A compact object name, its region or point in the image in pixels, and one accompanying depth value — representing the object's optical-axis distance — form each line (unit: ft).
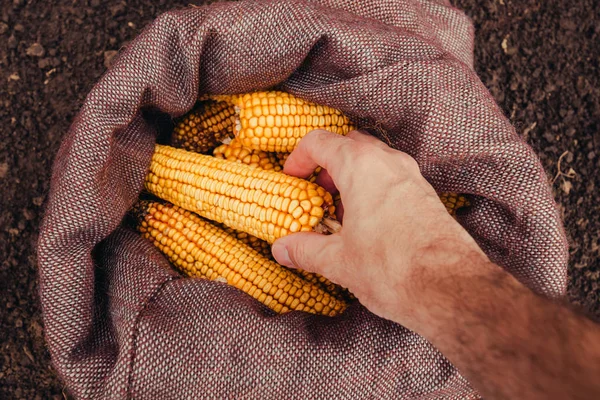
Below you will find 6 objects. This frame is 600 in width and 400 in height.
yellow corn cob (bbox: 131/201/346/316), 1.87
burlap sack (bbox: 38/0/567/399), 1.68
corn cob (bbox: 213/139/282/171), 1.99
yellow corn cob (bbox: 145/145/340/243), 1.72
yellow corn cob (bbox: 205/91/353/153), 1.85
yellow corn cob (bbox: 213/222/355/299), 1.95
